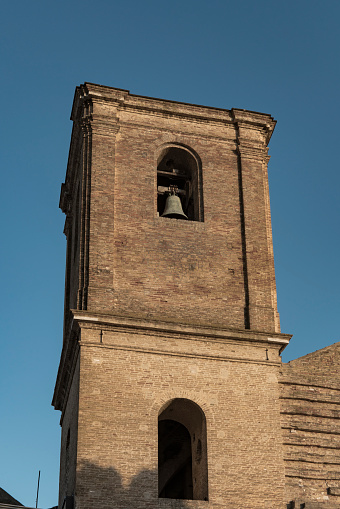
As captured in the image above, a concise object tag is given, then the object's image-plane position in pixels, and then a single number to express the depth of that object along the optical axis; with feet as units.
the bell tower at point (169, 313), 57.36
